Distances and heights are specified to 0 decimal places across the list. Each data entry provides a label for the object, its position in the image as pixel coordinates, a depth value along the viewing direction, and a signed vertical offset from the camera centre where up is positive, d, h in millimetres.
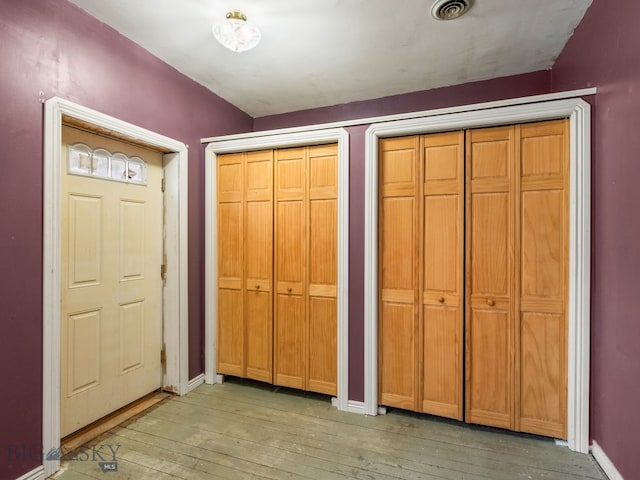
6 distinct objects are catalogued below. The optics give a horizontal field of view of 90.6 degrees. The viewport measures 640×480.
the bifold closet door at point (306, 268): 2490 -236
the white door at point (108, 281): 1981 -301
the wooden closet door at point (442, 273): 2162 -231
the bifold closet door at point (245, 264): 2676 -216
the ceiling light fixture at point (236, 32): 1875 +1243
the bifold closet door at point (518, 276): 1967 -231
